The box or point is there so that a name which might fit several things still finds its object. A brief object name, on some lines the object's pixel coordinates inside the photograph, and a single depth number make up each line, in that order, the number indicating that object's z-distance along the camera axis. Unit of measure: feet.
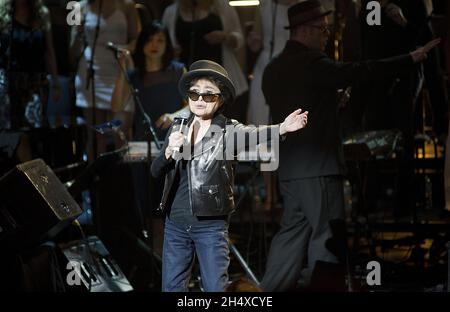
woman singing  37.17
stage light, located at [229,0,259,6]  48.01
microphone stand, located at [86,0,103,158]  52.90
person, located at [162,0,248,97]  51.37
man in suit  45.09
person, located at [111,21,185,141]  48.83
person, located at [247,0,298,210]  50.88
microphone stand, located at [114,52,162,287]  46.44
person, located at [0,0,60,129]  51.57
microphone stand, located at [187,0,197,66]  51.15
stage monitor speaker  41.32
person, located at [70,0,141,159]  54.08
